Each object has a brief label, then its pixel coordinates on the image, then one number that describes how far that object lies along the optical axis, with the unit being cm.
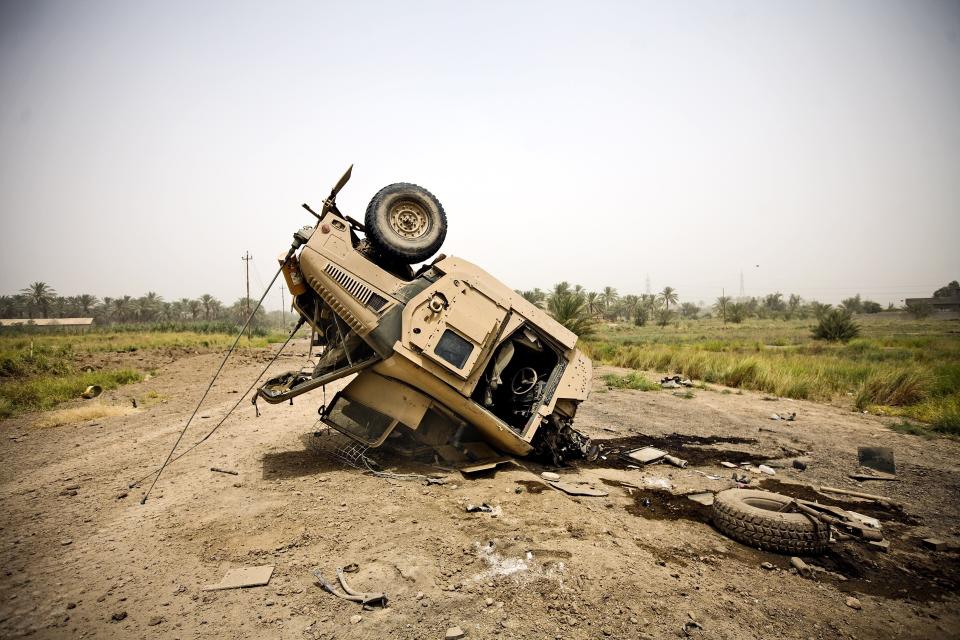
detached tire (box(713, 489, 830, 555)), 440
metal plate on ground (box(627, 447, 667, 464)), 730
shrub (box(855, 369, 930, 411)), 1109
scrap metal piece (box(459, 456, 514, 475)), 619
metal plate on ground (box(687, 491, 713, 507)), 569
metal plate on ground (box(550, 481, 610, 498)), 584
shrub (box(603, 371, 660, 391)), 1411
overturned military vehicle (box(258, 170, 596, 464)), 611
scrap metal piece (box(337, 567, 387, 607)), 350
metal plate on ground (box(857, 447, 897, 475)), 692
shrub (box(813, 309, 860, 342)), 2822
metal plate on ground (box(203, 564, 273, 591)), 373
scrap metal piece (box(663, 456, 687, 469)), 715
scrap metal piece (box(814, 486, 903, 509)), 573
